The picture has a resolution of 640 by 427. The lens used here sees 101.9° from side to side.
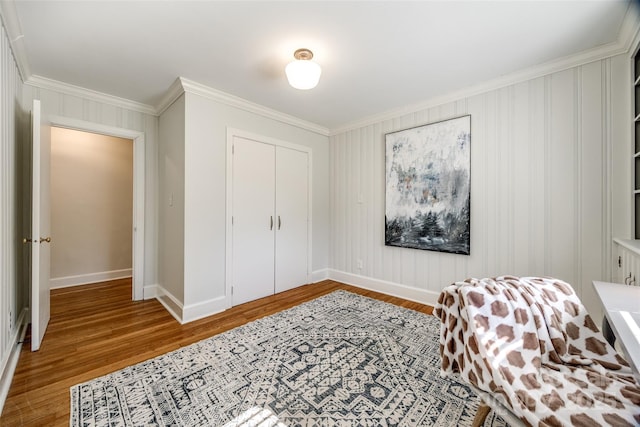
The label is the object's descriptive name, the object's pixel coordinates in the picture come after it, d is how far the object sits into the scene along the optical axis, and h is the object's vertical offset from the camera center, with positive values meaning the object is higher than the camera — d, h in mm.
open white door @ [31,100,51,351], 2090 -127
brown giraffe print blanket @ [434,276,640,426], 917 -609
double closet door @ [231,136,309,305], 3180 -65
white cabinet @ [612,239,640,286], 1701 -343
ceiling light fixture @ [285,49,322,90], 2111 +1181
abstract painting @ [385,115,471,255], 2863 +328
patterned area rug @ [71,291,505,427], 1460 -1128
